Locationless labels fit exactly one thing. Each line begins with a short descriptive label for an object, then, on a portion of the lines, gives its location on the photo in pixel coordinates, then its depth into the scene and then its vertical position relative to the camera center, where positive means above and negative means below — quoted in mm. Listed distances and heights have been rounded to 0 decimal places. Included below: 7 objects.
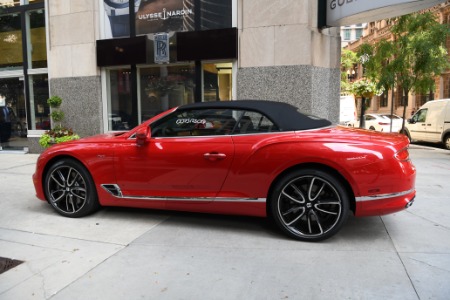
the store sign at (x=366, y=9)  7686 +2167
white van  14883 -551
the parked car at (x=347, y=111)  28203 +23
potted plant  10133 -475
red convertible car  3803 -617
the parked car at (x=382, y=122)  21906 -662
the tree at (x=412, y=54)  12961 +2025
